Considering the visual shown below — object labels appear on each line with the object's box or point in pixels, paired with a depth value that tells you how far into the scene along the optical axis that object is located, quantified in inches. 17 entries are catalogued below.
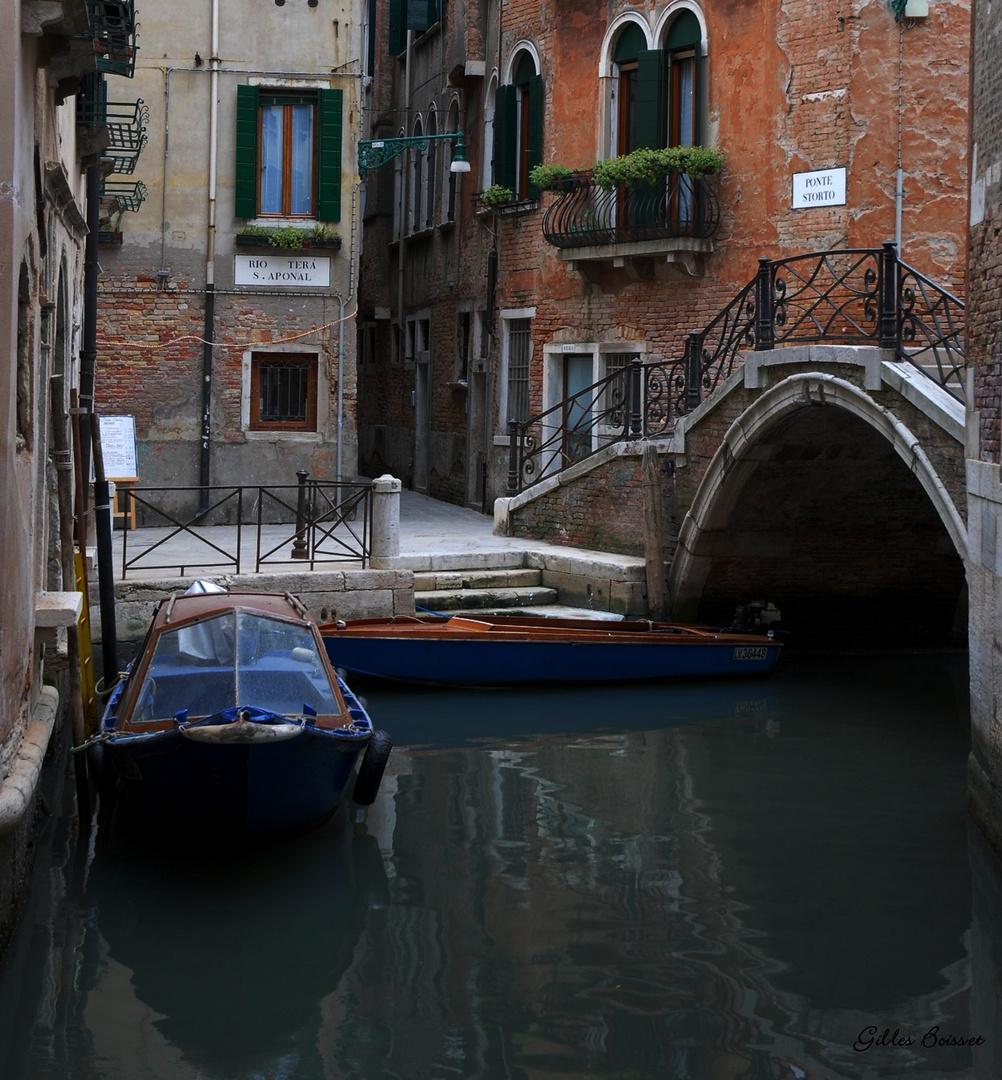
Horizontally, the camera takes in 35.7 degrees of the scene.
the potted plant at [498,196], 661.3
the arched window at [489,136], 689.6
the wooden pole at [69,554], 319.6
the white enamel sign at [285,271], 597.6
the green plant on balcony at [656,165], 559.2
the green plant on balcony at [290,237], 590.6
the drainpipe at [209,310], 583.2
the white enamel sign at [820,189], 522.3
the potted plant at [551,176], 610.9
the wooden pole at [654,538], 514.6
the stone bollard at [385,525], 487.8
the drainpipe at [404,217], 829.2
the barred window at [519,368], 674.2
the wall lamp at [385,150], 609.3
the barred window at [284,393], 609.6
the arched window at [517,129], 658.2
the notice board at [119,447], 533.6
